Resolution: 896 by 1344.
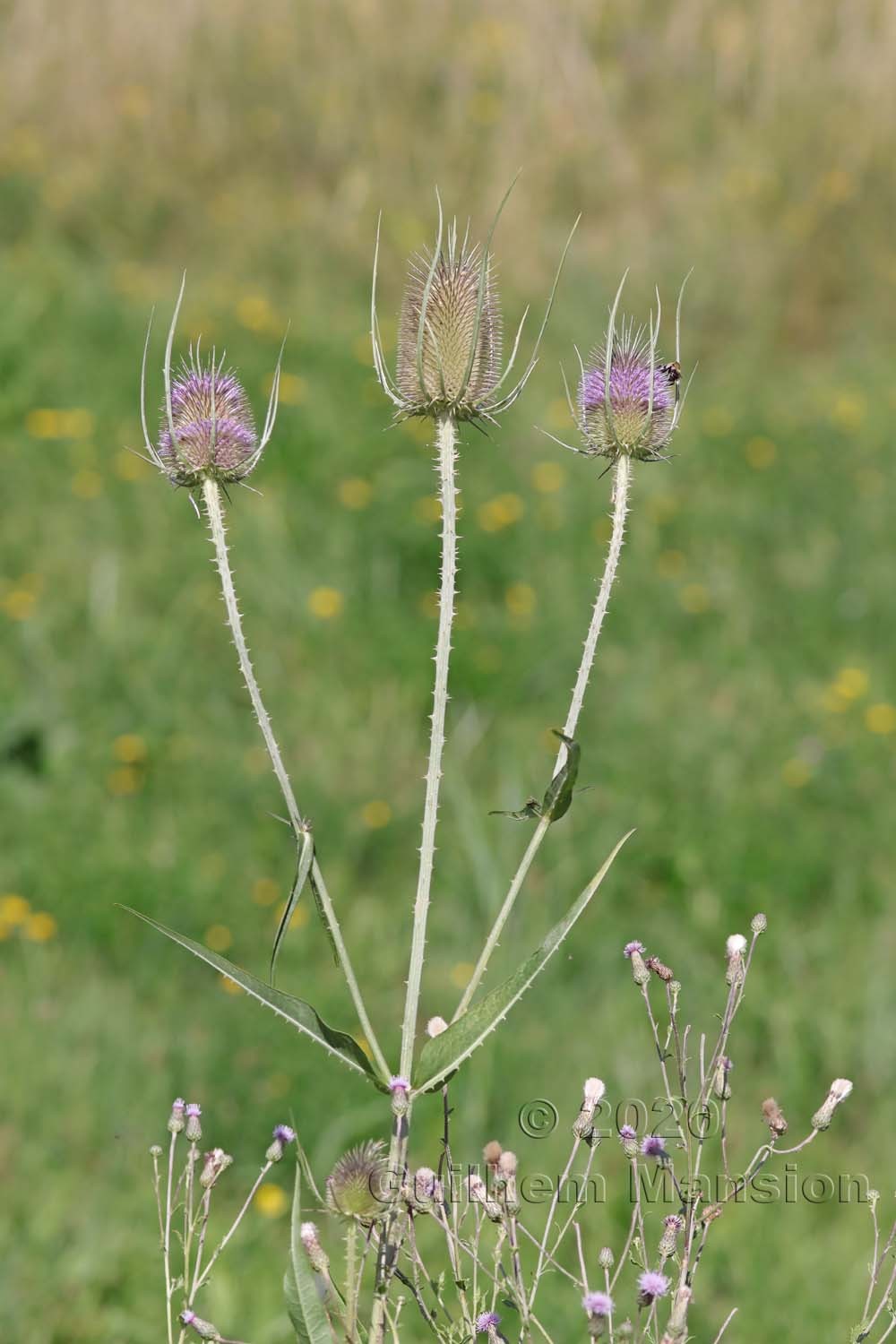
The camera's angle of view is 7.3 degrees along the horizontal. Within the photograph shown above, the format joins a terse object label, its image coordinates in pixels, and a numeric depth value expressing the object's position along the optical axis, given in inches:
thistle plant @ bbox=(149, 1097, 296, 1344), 112.0
